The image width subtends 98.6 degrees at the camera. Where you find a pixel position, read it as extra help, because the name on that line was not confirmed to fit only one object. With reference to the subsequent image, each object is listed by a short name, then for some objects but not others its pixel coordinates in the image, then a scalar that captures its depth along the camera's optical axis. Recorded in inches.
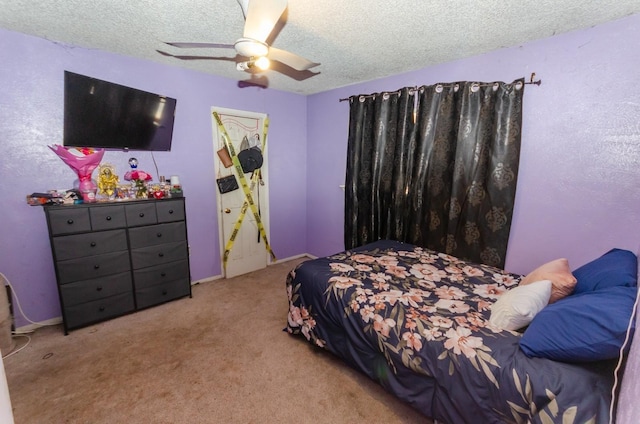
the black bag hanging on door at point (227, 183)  135.6
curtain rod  88.1
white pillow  57.7
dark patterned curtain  96.3
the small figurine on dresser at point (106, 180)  102.6
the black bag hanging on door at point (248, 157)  140.9
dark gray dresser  90.9
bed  45.3
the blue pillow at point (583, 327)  43.2
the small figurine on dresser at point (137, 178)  108.3
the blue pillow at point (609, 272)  57.0
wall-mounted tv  94.7
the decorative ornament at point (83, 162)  94.9
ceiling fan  57.0
